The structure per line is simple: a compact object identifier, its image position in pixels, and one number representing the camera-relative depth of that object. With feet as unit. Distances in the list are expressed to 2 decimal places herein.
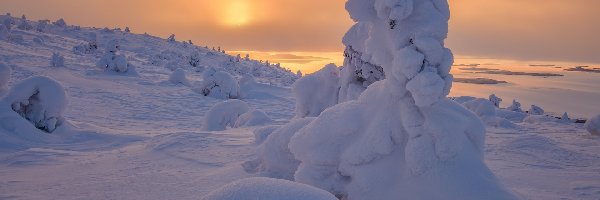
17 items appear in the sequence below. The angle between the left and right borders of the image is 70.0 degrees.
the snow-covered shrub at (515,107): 60.87
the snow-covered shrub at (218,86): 64.54
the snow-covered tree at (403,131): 12.59
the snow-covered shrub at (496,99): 63.46
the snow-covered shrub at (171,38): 153.17
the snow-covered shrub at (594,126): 34.63
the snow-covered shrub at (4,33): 81.10
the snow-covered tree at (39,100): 29.17
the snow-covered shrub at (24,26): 105.40
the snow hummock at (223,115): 36.60
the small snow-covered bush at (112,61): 70.74
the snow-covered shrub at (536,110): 57.47
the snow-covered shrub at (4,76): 36.24
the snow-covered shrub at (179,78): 70.44
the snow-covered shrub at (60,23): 141.85
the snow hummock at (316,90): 28.96
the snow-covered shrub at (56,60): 65.62
